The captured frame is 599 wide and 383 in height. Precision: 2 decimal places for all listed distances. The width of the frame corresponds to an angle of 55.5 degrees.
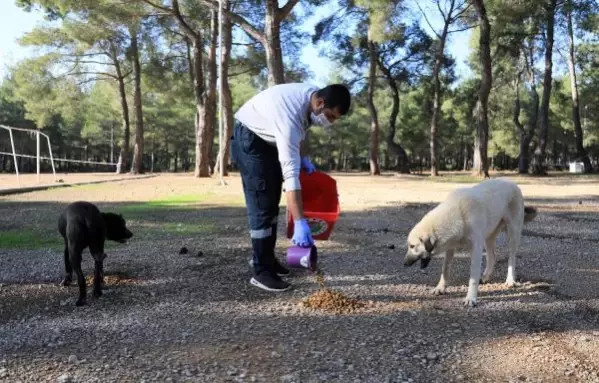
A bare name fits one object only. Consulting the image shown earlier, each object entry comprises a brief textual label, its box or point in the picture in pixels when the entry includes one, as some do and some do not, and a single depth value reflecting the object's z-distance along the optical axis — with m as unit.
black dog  4.38
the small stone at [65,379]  2.83
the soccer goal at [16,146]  53.47
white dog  4.50
